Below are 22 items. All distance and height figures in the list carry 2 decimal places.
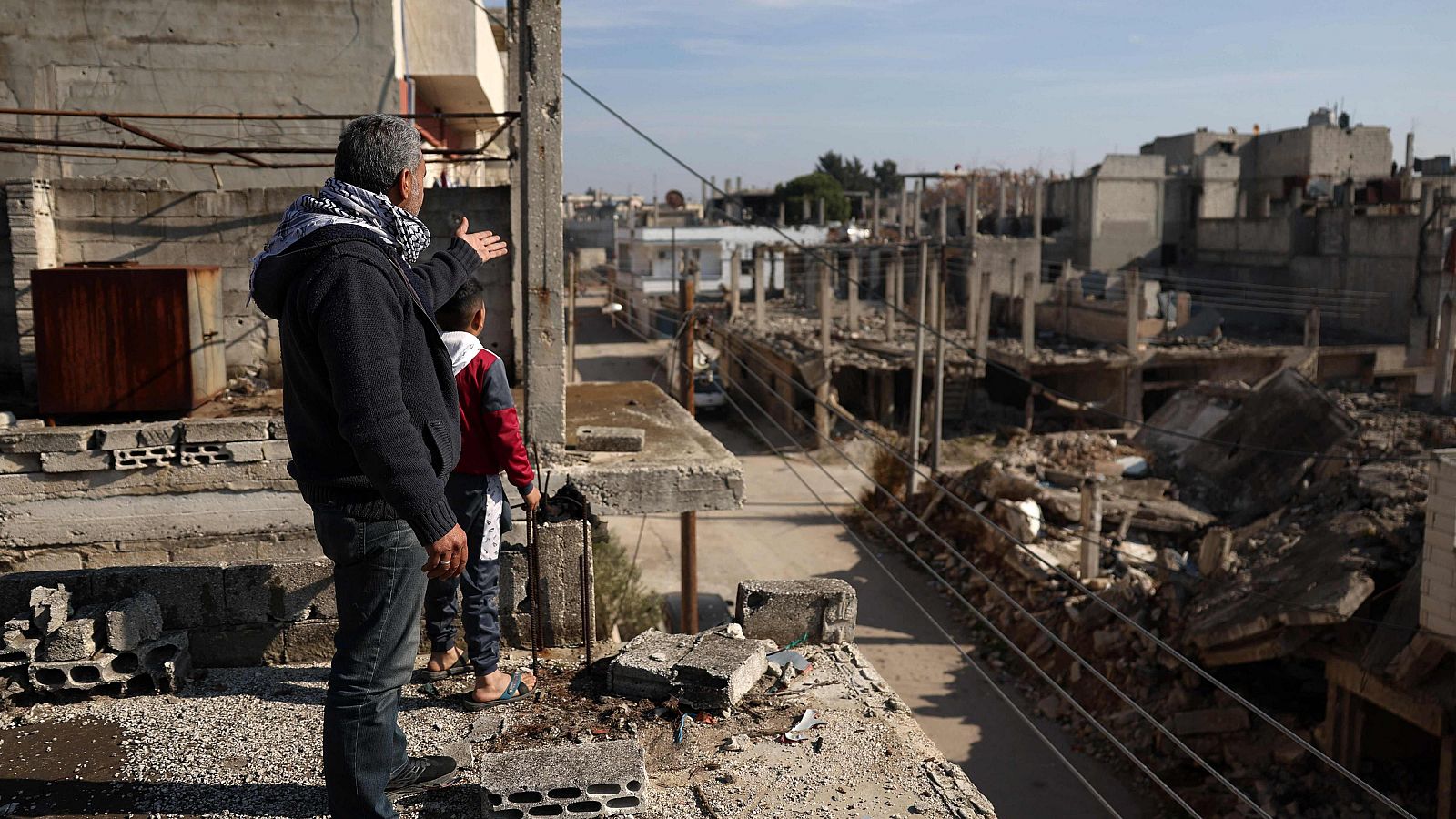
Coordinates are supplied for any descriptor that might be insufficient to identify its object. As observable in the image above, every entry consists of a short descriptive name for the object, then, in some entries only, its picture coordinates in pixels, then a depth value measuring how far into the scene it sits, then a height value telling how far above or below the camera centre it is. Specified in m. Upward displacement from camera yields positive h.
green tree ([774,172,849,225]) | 62.50 +3.92
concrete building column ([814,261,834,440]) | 25.16 -1.70
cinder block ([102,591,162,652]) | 4.26 -1.41
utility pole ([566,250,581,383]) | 15.73 -0.74
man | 2.77 -0.40
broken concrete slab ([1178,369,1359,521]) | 17.45 -3.04
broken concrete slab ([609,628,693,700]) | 4.34 -1.59
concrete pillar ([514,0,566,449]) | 6.55 +0.26
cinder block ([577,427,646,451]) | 7.31 -1.17
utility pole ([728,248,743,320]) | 34.78 -0.61
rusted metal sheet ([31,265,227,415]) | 7.40 -0.52
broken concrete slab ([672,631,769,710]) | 4.27 -1.61
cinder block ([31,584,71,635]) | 4.31 -1.36
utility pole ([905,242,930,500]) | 19.22 -2.57
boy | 4.29 -0.85
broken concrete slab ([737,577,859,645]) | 5.05 -1.59
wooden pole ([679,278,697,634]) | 9.96 -2.87
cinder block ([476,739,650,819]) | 3.36 -1.60
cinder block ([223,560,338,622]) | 4.75 -1.42
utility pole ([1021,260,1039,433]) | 26.11 -1.38
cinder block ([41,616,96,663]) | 4.24 -1.46
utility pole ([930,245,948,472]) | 18.49 -1.63
